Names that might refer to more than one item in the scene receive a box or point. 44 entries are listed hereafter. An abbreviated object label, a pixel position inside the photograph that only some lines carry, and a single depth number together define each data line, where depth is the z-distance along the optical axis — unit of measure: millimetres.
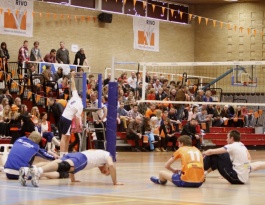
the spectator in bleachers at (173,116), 28016
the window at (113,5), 34500
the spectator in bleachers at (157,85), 29000
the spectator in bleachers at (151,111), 27094
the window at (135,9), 35625
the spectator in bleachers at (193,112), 28675
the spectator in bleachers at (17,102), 23156
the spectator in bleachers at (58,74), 26825
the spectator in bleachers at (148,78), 30097
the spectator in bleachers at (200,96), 28734
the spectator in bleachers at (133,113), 26094
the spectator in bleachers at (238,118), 30834
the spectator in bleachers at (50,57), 28469
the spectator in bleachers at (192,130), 26253
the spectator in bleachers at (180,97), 27484
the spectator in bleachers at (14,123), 21250
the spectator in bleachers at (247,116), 31172
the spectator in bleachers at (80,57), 30656
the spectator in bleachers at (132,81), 29297
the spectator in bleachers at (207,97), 29016
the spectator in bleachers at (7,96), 23922
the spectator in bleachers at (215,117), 30266
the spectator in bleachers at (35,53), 28058
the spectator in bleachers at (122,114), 25938
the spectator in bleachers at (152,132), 25953
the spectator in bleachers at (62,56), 29469
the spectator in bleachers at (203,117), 28609
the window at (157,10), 36750
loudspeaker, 34062
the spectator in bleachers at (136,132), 25438
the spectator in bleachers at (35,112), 22531
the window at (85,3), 33050
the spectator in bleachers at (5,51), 26266
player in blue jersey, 12844
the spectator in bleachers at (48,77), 26031
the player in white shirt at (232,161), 12922
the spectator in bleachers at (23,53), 27453
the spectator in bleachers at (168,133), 26359
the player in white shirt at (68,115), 15781
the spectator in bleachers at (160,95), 27906
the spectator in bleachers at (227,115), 30906
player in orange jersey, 11945
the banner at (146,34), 36312
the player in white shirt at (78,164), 11727
